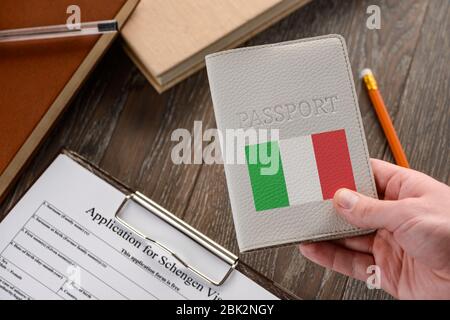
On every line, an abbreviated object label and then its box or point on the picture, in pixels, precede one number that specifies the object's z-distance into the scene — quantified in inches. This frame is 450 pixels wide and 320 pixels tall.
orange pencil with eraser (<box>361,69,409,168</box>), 22.5
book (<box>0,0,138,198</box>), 20.8
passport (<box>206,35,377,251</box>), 18.0
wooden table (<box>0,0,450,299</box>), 22.1
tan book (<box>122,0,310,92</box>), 21.8
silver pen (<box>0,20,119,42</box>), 20.9
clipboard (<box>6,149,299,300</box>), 21.1
